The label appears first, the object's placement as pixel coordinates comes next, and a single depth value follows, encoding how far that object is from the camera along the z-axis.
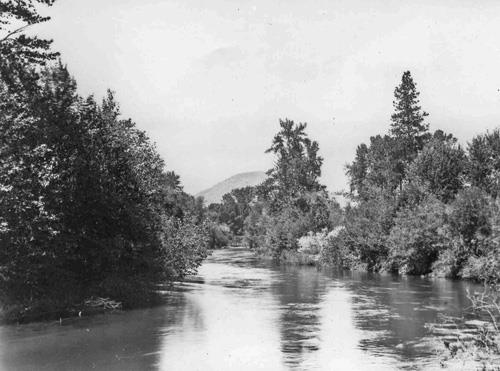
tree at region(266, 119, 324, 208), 102.50
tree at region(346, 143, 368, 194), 117.00
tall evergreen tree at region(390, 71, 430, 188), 86.25
